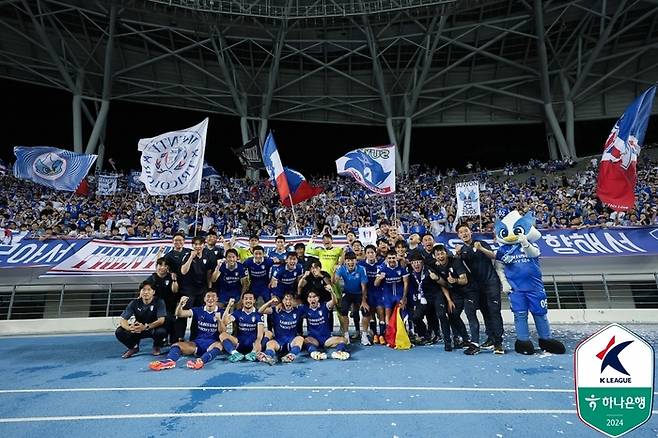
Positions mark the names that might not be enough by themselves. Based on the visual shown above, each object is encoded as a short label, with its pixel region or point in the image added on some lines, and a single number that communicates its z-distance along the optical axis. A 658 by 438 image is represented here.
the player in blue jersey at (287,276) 7.48
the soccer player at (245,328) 6.55
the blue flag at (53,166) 15.75
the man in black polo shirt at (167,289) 7.07
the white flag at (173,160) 9.80
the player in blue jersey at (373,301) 7.48
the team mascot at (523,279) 6.05
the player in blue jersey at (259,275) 7.70
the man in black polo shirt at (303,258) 7.38
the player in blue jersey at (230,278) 7.37
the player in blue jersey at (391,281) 7.35
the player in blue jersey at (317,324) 6.68
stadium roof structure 24.75
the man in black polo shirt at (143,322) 6.63
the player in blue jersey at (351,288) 7.39
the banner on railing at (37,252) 10.16
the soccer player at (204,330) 6.47
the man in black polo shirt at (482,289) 6.36
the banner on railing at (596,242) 10.27
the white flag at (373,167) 11.95
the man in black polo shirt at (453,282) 6.47
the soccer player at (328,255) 8.17
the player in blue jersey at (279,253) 7.70
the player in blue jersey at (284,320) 6.65
